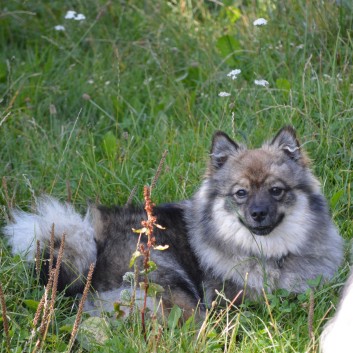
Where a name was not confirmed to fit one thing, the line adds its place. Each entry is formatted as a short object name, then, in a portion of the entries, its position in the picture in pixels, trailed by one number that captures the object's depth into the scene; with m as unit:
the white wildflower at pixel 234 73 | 12.63
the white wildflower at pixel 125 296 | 8.46
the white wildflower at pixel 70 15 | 14.54
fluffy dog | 9.49
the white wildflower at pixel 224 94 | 12.43
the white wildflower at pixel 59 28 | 14.80
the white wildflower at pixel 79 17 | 14.36
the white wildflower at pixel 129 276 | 8.31
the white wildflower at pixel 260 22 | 12.73
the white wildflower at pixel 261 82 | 12.24
